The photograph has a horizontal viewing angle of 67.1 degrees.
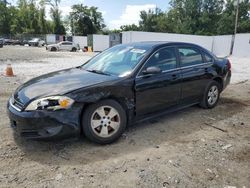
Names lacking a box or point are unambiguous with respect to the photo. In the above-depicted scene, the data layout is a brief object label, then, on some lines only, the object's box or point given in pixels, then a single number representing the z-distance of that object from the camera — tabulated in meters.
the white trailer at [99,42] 27.42
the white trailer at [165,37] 21.44
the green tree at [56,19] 46.75
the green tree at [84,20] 48.41
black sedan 2.61
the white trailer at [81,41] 32.38
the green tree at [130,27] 50.62
